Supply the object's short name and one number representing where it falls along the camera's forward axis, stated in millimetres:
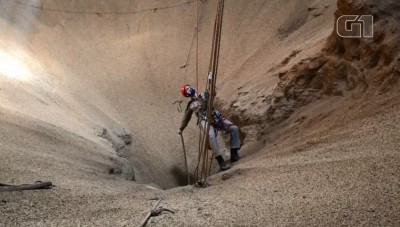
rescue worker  4559
